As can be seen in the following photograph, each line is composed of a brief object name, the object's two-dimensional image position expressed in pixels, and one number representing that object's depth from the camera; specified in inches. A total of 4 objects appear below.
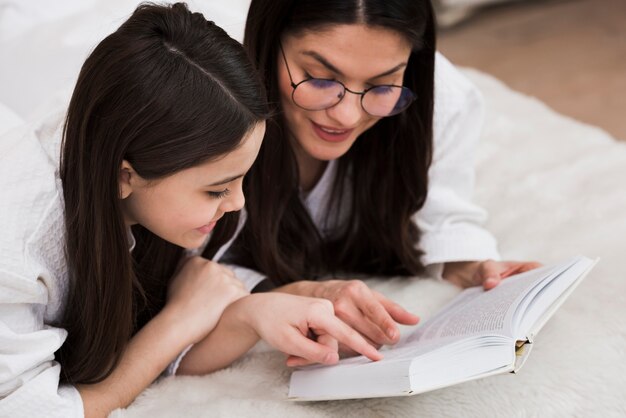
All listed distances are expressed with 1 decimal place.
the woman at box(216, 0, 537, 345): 56.4
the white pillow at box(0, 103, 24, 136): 59.2
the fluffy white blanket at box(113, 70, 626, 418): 53.6
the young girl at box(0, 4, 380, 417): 49.7
